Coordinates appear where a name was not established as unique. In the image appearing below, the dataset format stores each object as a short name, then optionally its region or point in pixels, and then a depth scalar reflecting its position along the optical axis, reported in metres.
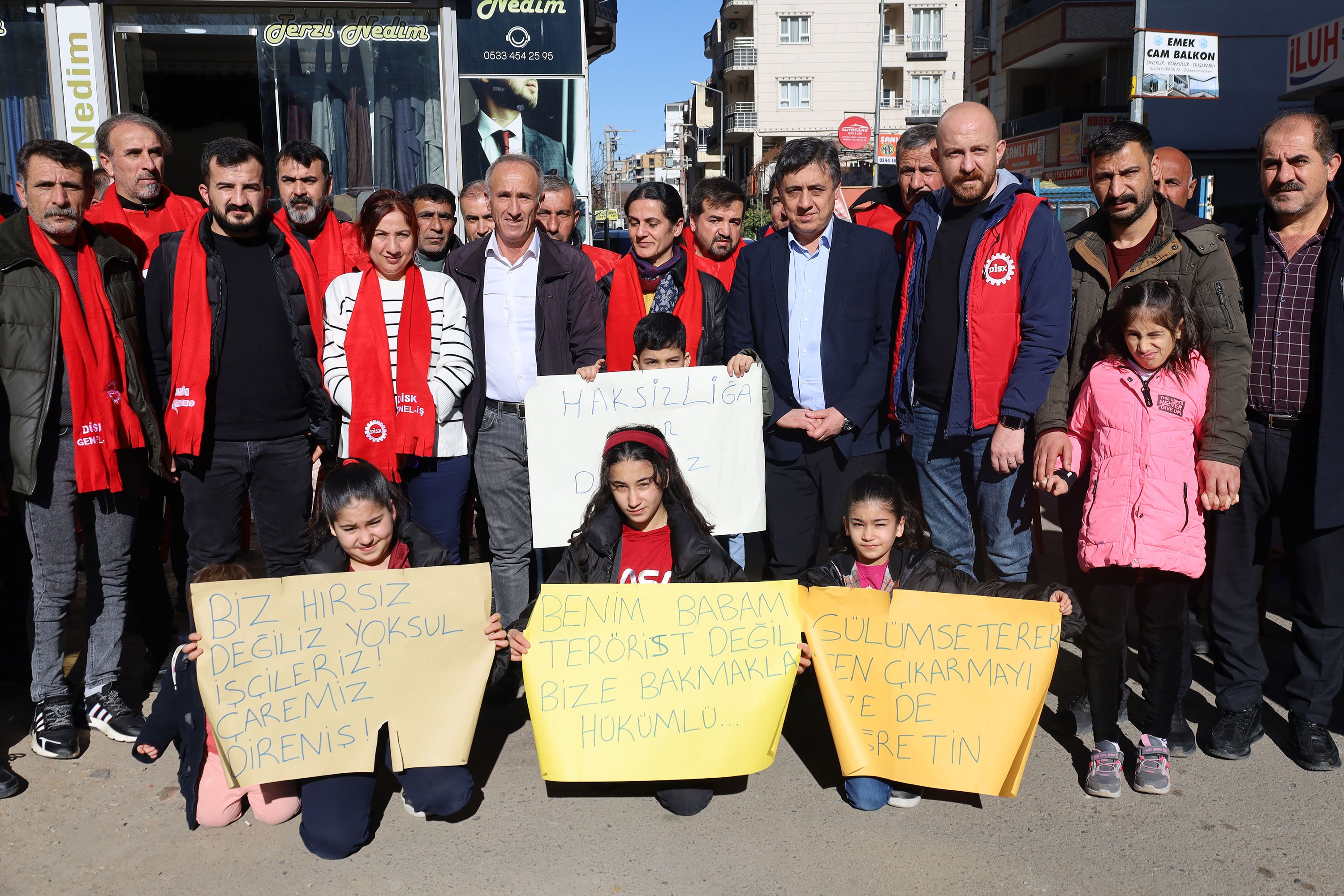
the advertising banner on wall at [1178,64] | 12.90
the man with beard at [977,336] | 3.47
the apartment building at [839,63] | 51.91
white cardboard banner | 3.89
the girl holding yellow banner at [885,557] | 3.40
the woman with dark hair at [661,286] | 4.38
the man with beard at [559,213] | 5.70
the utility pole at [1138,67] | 13.02
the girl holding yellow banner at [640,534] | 3.53
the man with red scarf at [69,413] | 3.42
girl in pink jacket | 3.25
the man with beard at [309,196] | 4.45
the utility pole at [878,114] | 32.41
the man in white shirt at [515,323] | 3.98
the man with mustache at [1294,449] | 3.41
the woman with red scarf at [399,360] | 3.72
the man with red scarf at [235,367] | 3.66
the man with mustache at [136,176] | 4.39
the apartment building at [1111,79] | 24.14
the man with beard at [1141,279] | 3.38
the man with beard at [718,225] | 5.29
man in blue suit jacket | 3.79
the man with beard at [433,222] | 4.94
